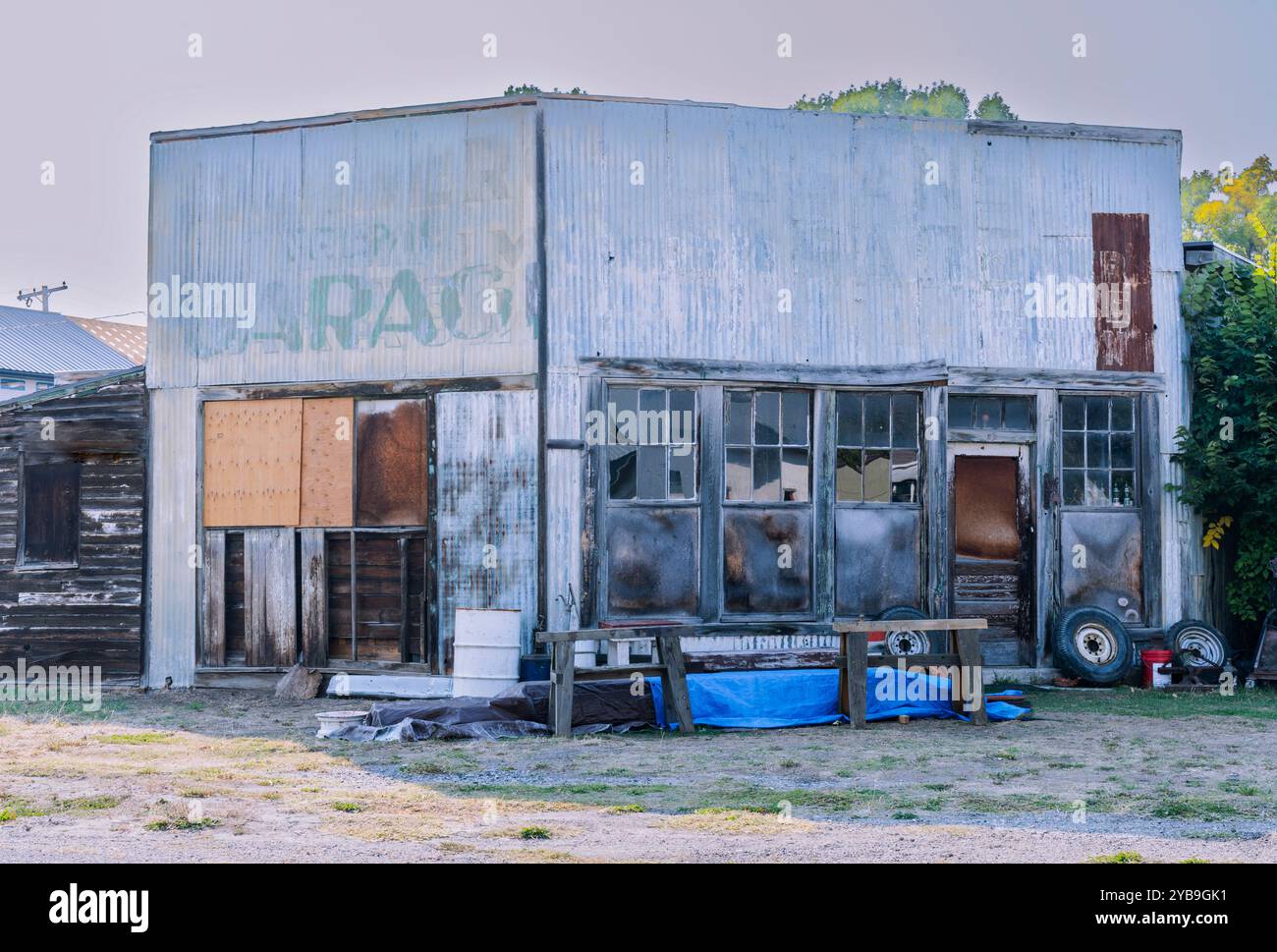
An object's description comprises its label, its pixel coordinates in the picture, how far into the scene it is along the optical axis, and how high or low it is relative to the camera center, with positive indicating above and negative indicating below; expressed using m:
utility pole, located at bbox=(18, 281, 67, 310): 55.91 +9.76
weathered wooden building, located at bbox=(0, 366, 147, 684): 14.64 +0.14
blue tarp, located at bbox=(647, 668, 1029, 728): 11.67 -1.38
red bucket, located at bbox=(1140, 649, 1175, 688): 14.33 -1.39
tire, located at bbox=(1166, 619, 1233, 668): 14.70 -1.16
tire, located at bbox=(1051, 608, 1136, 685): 14.30 -1.18
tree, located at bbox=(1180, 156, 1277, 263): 42.19 +9.87
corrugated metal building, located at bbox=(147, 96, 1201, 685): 13.65 +1.58
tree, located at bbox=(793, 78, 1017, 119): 34.00 +10.79
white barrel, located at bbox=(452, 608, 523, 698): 13.05 -1.08
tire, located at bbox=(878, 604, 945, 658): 13.82 -1.07
